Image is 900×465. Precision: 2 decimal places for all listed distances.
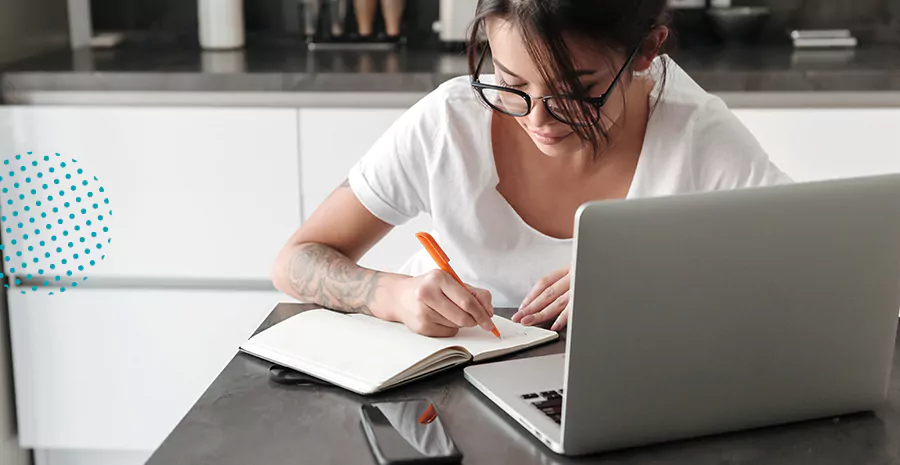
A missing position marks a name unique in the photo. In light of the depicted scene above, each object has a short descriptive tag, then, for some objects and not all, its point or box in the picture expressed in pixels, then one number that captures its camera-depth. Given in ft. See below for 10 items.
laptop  2.54
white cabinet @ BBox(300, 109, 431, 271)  6.66
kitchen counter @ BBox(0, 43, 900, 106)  6.61
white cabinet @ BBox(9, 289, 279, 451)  7.05
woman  4.34
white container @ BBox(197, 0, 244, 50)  7.91
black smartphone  2.67
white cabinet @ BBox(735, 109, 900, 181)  6.62
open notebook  3.22
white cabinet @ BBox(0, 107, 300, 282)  6.68
